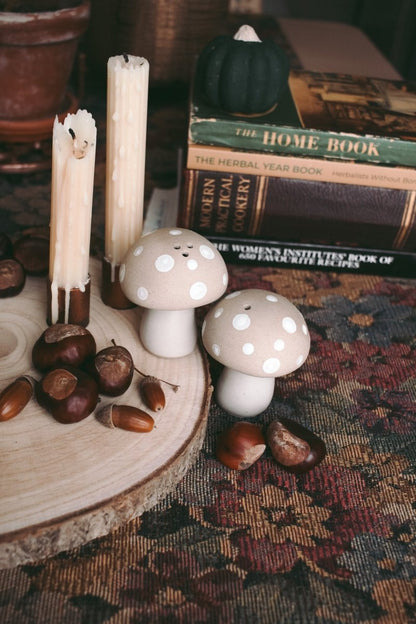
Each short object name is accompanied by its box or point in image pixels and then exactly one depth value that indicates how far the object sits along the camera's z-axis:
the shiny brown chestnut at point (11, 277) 0.90
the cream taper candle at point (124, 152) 0.81
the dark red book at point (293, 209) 1.08
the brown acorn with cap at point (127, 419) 0.74
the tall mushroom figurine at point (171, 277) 0.78
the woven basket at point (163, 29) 1.61
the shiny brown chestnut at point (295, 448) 0.80
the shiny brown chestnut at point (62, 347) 0.79
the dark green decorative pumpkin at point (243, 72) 1.05
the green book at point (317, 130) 1.04
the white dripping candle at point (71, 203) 0.75
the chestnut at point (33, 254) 0.96
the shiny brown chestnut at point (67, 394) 0.73
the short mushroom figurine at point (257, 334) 0.76
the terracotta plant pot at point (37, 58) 1.14
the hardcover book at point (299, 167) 1.05
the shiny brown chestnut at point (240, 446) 0.80
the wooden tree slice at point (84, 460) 0.64
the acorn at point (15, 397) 0.73
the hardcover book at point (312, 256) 1.14
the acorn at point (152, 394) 0.77
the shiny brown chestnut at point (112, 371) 0.77
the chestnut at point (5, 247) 0.95
